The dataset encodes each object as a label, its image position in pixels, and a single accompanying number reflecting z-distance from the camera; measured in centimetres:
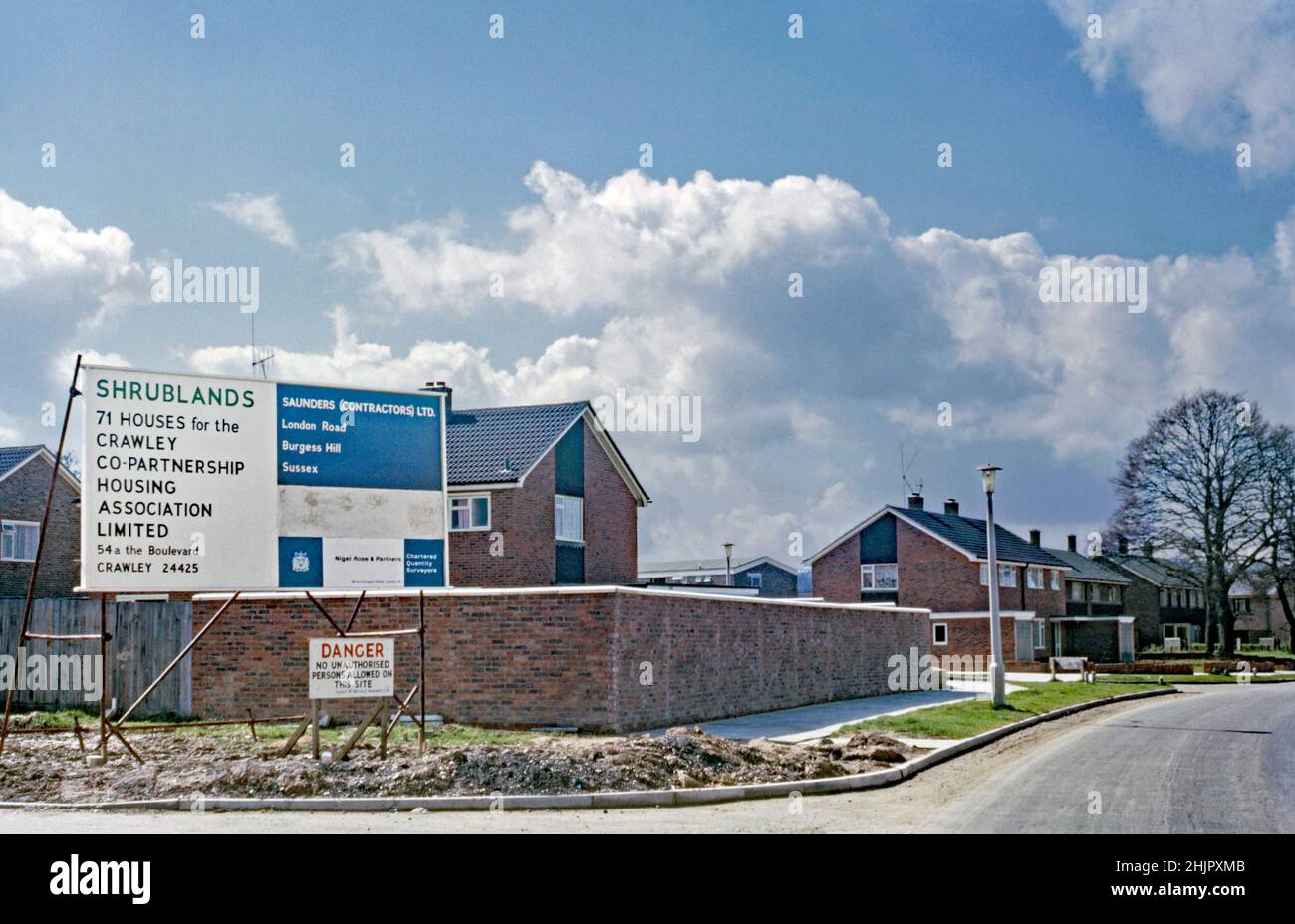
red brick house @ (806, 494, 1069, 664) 5788
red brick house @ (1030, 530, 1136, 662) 6850
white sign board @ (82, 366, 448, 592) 1645
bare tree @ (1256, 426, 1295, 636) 5897
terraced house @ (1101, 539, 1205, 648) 8988
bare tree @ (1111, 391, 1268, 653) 5938
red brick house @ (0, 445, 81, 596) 3947
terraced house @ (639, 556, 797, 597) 7700
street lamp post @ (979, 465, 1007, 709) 2686
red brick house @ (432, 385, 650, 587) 3459
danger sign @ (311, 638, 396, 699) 1598
